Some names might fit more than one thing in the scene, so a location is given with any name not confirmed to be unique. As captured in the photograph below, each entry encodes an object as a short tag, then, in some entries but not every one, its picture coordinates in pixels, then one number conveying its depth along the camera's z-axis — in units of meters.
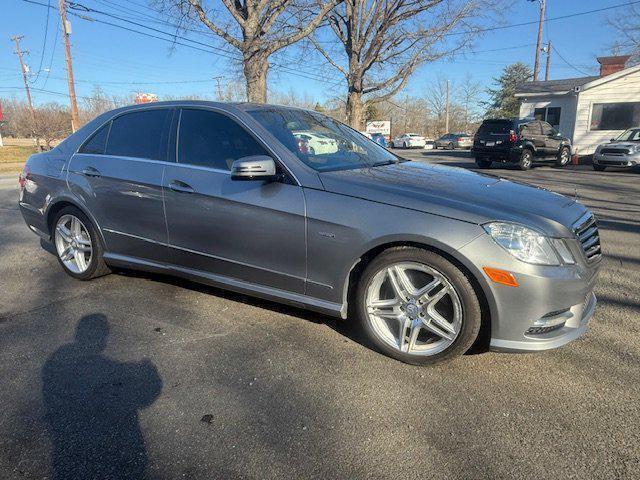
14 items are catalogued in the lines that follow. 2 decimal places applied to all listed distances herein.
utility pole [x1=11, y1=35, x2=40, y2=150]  48.29
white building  20.62
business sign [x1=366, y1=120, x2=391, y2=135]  40.00
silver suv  15.37
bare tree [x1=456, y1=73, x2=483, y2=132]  70.38
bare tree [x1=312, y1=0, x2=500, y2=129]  20.00
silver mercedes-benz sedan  2.57
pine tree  57.02
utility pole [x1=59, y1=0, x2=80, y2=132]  24.23
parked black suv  16.70
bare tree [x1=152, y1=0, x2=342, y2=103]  13.90
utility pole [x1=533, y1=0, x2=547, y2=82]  30.78
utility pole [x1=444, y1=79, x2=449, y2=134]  62.88
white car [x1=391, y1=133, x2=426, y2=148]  43.12
